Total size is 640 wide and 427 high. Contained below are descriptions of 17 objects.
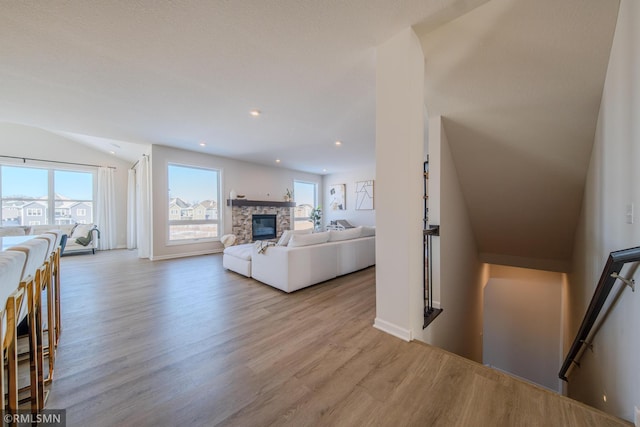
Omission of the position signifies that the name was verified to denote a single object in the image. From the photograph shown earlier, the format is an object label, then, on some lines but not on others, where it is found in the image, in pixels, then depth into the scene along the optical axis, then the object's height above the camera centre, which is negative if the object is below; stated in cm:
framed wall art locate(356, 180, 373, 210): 736 +57
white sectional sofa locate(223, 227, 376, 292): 304 -69
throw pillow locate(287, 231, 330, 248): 321 -38
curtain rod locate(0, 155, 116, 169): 528 +132
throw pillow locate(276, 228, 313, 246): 340 -36
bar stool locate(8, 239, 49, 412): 110 -46
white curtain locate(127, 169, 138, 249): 664 +6
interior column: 182 +25
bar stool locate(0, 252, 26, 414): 88 -38
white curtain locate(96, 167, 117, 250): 633 +18
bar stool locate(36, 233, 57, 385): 149 -54
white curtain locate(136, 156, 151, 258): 522 +12
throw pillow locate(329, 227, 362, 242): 372 -38
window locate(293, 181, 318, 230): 808 +41
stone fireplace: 629 +0
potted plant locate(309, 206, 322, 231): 845 -13
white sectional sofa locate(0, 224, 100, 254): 553 -48
